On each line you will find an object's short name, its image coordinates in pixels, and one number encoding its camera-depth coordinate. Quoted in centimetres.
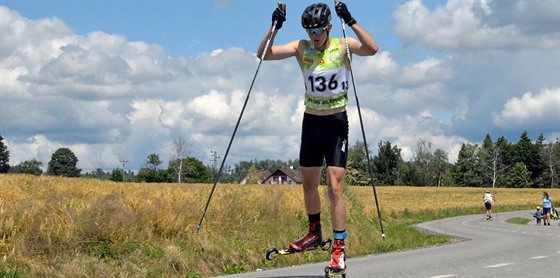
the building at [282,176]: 18788
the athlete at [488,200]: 4984
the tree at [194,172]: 15075
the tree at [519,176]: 15250
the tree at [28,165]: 12291
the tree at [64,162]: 14050
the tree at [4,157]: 13866
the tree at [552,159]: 15850
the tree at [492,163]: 16625
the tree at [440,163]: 18275
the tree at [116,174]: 13615
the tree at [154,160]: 16260
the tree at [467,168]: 16662
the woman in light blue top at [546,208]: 4125
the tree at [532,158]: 16025
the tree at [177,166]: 13529
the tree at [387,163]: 15962
